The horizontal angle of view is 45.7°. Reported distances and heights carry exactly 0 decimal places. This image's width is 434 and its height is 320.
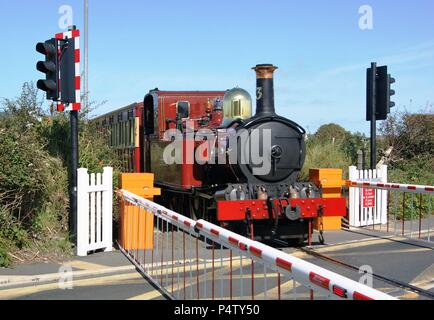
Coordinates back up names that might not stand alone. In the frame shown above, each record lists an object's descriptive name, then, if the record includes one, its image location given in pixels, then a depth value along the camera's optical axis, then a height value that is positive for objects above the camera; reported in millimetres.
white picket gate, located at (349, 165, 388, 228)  10602 -987
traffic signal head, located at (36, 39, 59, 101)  7555 +1313
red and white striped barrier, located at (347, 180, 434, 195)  8555 -555
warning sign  10570 -850
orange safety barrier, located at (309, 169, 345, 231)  10164 -560
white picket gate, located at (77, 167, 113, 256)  7543 -820
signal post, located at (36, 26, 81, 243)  7586 +1271
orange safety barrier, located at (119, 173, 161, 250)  7461 -904
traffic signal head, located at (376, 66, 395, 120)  10969 +1363
